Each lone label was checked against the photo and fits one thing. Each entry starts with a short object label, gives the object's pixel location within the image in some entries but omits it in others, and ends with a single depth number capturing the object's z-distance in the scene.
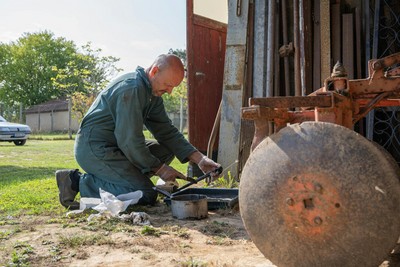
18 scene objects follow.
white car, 16.80
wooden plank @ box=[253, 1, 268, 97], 5.13
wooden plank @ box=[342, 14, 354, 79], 4.76
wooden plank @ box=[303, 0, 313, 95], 4.73
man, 3.49
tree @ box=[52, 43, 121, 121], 27.53
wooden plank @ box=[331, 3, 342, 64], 4.88
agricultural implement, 1.59
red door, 5.91
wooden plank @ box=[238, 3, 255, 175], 5.11
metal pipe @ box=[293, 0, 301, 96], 4.74
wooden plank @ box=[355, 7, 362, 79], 4.79
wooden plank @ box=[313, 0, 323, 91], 4.77
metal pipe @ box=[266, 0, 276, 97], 5.02
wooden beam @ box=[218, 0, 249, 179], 5.23
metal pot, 3.26
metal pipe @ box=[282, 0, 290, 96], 4.99
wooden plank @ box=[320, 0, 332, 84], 4.79
